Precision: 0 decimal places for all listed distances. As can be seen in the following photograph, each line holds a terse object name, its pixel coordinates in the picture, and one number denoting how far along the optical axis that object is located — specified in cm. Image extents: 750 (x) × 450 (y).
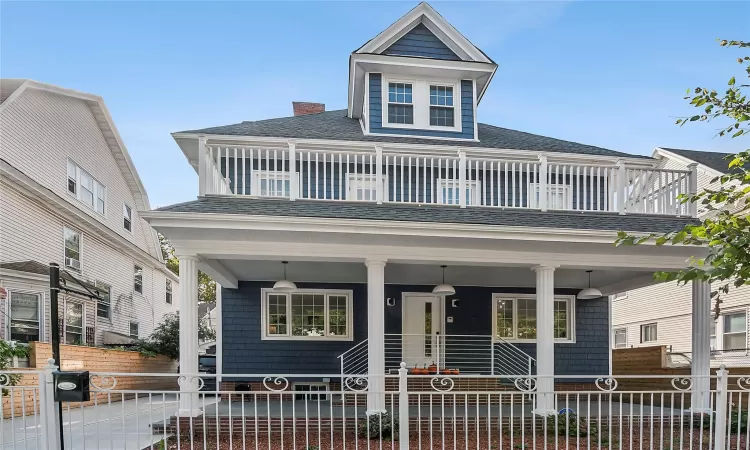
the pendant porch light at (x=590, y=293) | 1012
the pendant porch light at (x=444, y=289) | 976
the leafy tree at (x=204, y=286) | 3622
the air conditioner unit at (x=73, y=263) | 1478
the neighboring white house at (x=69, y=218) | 1234
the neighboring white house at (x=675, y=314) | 1545
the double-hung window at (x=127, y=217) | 1920
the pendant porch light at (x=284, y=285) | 933
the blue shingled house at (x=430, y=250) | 821
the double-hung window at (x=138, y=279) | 2011
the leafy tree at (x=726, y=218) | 426
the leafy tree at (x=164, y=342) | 1695
